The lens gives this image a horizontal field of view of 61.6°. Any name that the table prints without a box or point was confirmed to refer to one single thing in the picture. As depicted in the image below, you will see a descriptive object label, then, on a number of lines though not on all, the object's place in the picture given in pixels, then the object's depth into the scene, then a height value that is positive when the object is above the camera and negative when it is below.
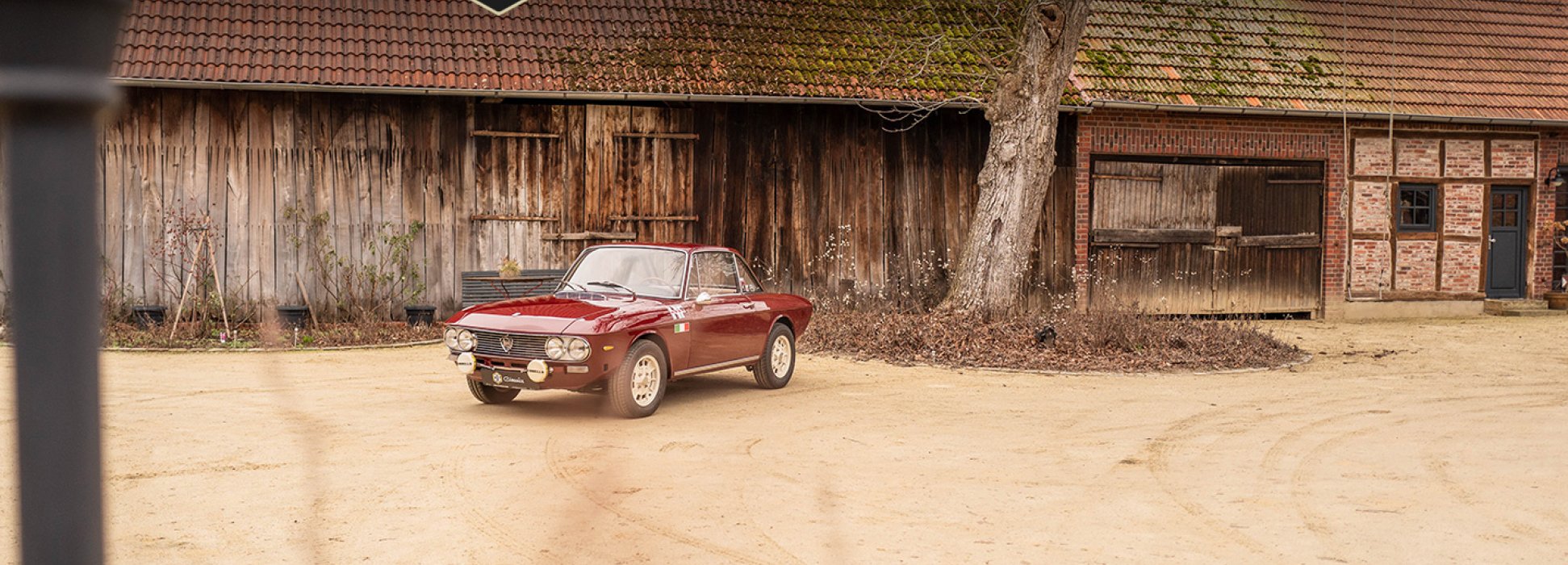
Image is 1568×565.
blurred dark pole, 1.06 -0.02
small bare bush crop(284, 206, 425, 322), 16.25 -0.36
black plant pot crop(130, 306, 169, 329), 15.46 -0.92
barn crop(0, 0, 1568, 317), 16.16 +1.29
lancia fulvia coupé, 9.16 -0.67
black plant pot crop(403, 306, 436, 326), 16.20 -0.94
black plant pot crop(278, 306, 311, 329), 15.34 -0.91
